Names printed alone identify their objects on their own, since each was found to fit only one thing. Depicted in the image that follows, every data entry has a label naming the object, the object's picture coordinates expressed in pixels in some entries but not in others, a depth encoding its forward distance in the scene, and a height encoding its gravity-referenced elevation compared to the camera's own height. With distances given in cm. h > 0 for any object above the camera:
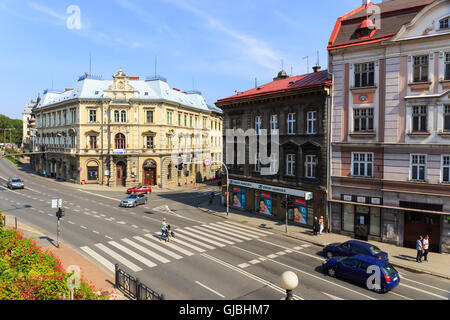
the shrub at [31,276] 975 -466
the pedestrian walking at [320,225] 2498 -638
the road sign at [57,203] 2050 -368
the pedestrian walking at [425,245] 1922 -624
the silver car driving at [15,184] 4531 -521
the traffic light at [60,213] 2043 -435
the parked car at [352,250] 1808 -634
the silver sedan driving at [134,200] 3484 -612
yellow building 5128 +320
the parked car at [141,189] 4434 -603
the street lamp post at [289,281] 765 -342
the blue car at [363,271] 1476 -638
